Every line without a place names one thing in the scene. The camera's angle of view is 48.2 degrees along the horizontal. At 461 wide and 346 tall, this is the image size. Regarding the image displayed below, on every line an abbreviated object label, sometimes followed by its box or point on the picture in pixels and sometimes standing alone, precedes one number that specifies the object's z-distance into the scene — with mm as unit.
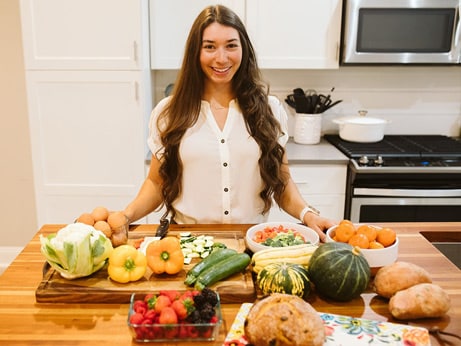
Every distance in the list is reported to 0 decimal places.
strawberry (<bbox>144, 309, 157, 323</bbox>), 1173
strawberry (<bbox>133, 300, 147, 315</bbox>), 1195
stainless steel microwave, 3066
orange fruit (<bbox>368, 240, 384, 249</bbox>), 1480
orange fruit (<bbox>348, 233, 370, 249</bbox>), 1473
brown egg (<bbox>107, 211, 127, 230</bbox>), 1578
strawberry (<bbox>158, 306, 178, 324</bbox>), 1165
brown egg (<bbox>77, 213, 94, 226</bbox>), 1532
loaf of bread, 1104
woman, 1971
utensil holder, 3396
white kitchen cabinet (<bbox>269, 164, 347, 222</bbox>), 3029
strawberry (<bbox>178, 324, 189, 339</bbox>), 1165
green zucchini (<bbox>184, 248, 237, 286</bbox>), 1398
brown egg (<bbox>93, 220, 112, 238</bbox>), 1530
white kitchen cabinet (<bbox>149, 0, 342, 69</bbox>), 3105
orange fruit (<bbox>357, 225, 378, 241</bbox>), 1506
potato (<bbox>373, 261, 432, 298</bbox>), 1344
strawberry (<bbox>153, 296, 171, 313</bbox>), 1189
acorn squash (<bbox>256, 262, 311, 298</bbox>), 1332
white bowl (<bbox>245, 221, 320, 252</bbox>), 1573
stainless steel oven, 2930
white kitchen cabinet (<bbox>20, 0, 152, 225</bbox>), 2861
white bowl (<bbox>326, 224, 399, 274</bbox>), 1459
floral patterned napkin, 1177
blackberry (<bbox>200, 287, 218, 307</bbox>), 1229
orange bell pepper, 1422
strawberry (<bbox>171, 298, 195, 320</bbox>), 1181
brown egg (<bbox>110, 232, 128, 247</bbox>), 1577
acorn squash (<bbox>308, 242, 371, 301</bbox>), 1328
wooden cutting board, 1351
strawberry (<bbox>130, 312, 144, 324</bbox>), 1163
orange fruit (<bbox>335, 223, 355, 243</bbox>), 1509
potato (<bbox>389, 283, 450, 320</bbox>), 1255
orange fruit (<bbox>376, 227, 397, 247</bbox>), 1503
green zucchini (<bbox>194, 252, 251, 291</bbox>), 1383
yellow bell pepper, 1400
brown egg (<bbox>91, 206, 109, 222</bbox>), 1563
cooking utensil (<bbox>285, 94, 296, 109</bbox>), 3484
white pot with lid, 3305
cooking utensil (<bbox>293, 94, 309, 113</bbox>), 3428
